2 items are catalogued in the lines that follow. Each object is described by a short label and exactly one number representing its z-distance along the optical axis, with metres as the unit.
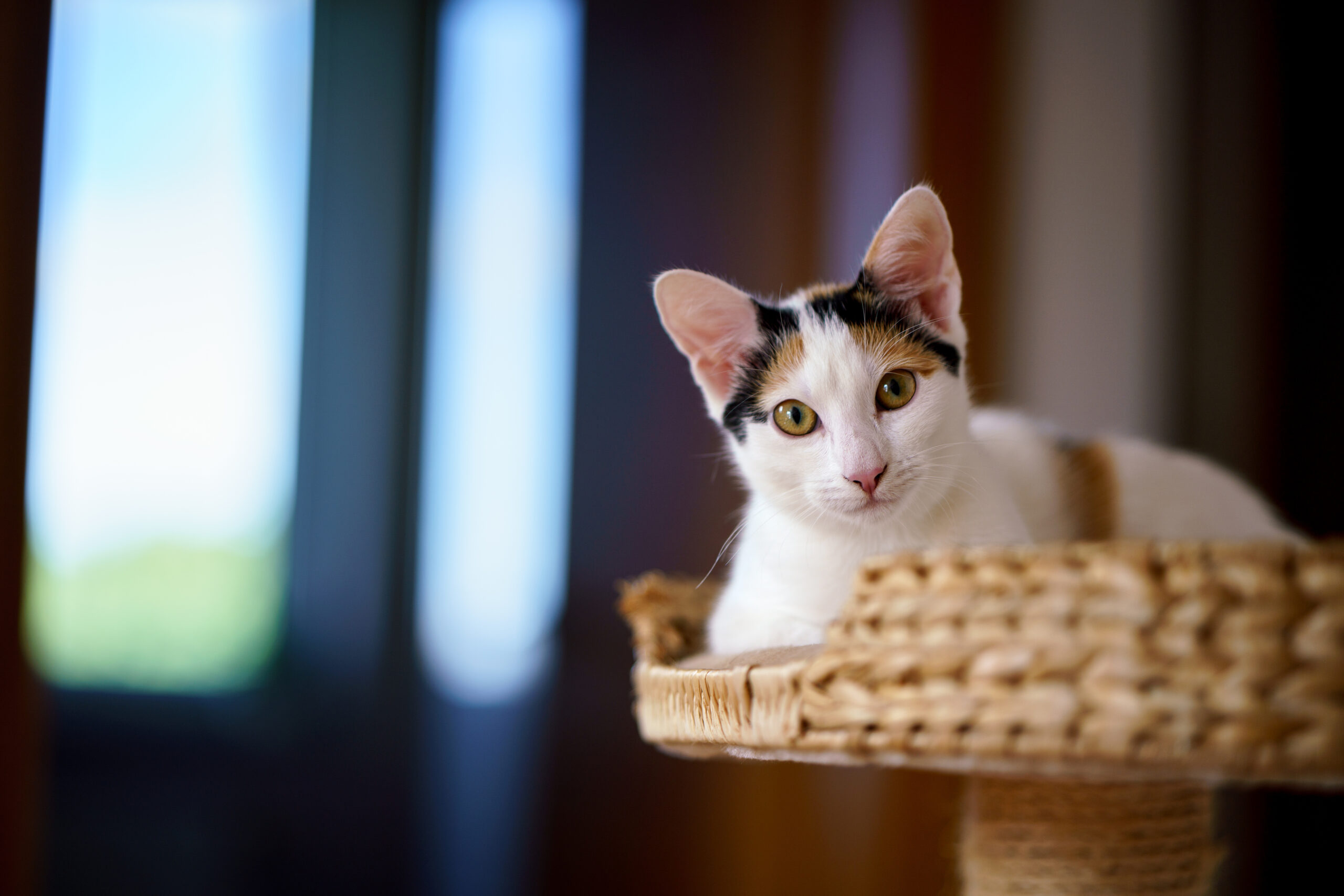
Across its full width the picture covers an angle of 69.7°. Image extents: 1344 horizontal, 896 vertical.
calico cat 0.81
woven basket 0.51
